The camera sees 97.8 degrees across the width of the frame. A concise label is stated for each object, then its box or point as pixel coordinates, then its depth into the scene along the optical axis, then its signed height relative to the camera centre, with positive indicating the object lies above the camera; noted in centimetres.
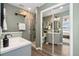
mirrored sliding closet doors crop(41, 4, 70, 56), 163 -10
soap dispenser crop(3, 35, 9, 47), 133 -51
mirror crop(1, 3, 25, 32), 137 +40
